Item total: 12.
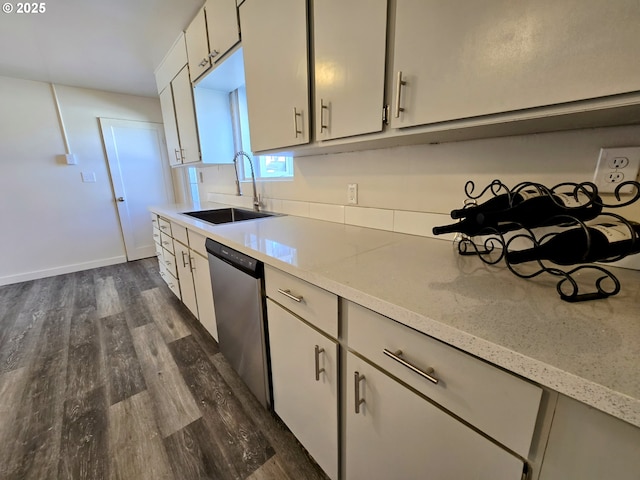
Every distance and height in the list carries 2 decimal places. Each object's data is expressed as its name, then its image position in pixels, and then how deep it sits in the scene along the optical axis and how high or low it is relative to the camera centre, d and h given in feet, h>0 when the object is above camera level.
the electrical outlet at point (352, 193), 4.62 -0.28
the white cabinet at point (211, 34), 4.88 +3.03
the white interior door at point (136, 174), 11.57 +0.31
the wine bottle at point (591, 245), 1.74 -0.48
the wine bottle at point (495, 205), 2.48 -0.28
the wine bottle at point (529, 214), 2.07 -0.33
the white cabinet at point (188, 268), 5.57 -2.22
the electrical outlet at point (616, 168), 2.26 +0.06
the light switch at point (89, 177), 11.01 +0.18
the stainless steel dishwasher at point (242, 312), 3.71 -2.15
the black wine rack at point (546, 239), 1.82 -0.79
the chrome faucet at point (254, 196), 6.75 -0.44
